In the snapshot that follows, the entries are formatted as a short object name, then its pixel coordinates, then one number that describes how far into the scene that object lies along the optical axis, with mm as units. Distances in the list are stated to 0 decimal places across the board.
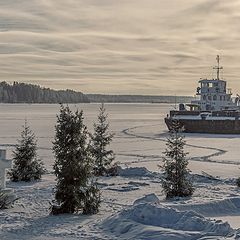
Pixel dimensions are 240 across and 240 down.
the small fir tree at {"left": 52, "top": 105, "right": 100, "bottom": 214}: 13375
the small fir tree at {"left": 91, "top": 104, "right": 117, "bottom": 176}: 22266
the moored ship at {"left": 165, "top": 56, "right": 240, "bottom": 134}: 60812
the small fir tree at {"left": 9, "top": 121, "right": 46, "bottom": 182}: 19797
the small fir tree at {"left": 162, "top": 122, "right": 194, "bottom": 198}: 16031
